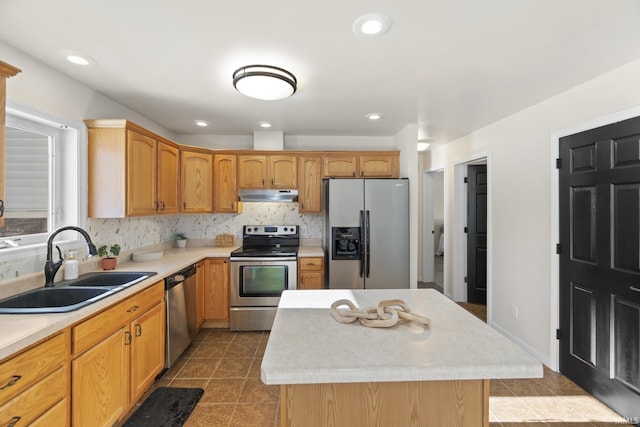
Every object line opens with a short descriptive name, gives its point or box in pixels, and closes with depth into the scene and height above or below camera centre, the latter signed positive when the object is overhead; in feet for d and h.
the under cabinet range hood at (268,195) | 12.07 +0.75
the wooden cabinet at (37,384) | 3.84 -2.45
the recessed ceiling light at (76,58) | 6.16 +3.39
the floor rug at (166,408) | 6.47 -4.58
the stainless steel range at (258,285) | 10.98 -2.71
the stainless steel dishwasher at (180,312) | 8.29 -3.02
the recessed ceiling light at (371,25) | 4.91 +3.29
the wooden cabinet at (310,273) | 11.23 -2.30
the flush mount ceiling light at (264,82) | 6.67 +3.07
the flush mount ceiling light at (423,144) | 14.02 +3.49
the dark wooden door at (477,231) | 13.64 -0.85
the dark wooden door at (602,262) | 6.38 -1.21
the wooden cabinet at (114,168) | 7.87 +1.23
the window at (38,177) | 6.41 +0.89
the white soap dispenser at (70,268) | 6.89 -1.28
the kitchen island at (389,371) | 3.20 -1.72
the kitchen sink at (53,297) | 5.55 -1.72
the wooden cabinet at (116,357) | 5.08 -2.96
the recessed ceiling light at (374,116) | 10.21 +3.45
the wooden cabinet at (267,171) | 12.43 +1.79
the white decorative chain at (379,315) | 4.24 -1.55
